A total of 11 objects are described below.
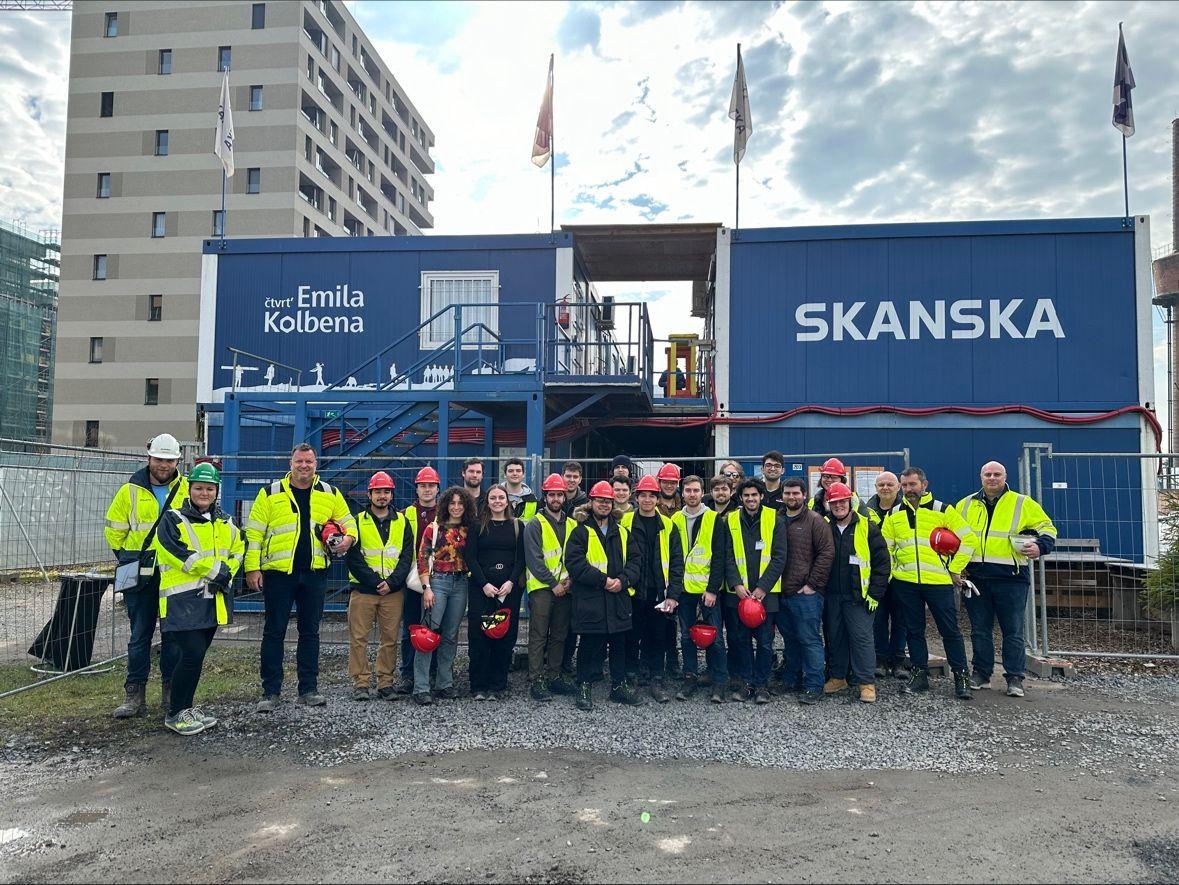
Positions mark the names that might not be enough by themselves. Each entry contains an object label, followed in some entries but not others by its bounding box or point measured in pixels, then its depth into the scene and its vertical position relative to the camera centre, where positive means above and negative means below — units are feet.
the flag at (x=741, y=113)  48.03 +24.38
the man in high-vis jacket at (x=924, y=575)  21.31 -2.45
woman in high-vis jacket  17.92 -2.47
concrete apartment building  130.93 +55.65
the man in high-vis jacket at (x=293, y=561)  19.77 -2.05
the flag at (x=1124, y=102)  43.93 +23.00
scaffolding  172.86 +36.58
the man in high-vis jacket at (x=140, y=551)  19.26 -1.76
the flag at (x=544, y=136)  53.52 +25.32
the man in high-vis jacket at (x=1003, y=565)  21.25 -2.16
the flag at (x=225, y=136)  51.49 +24.26
